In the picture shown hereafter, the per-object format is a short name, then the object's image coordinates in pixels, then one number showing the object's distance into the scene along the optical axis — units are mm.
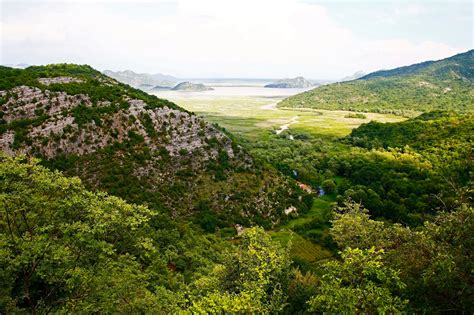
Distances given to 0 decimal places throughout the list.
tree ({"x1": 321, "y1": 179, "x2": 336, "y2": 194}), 97125
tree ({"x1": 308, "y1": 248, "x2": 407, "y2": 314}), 16000
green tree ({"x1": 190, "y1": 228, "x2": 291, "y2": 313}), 17861
